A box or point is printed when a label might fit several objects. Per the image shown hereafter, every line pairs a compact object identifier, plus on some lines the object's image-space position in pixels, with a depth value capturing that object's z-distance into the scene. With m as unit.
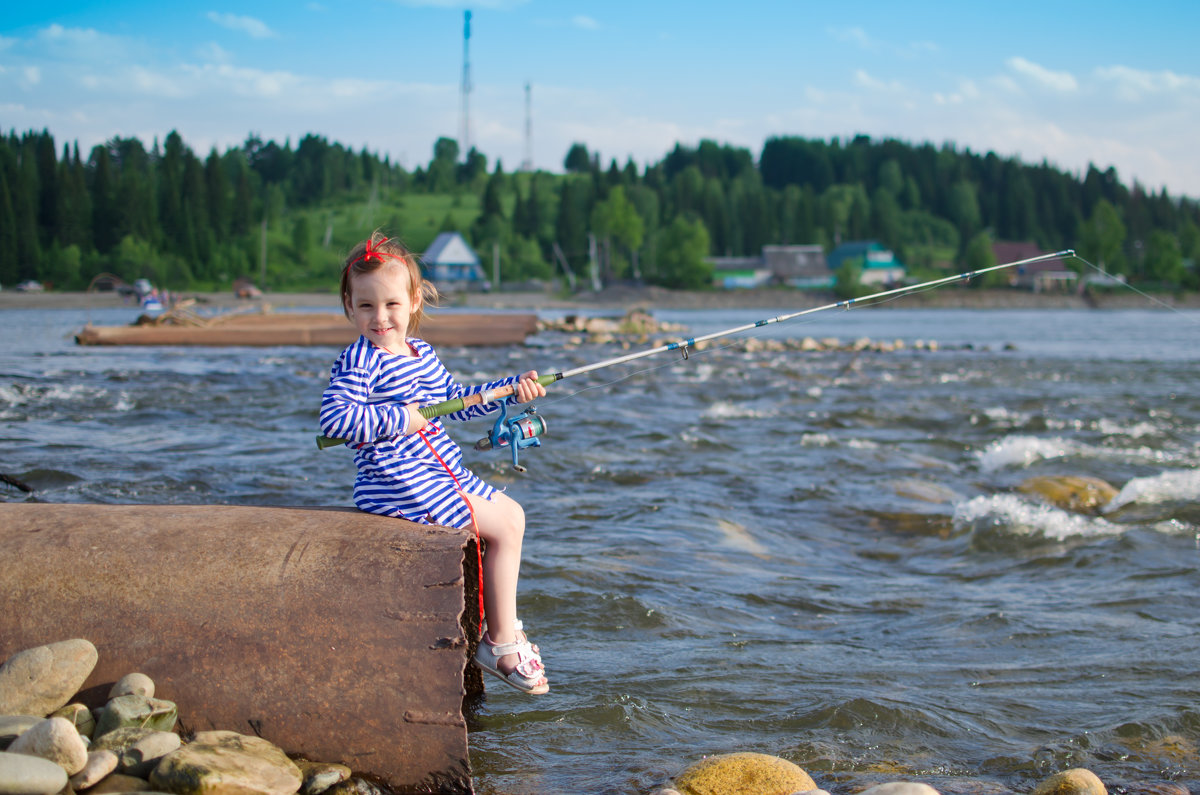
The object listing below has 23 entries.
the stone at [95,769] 2.78
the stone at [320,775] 3.09
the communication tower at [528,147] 143.12
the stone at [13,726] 2.91
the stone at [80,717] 3.10
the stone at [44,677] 3.09
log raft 28.20
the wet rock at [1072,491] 9.14
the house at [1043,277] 114.62
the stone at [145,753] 2.88
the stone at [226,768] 2.79
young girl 3.74
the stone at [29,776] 2.60
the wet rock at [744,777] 3.37
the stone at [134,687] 3.16
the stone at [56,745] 2.77
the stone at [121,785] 2.80
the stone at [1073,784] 3.31
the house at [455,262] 122.94
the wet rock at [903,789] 3.11
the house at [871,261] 139.12
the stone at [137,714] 3.04
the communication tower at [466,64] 135.50
